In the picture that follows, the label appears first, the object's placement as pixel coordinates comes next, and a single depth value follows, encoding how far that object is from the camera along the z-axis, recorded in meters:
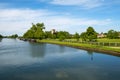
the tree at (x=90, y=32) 33.32
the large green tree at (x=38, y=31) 57.76
